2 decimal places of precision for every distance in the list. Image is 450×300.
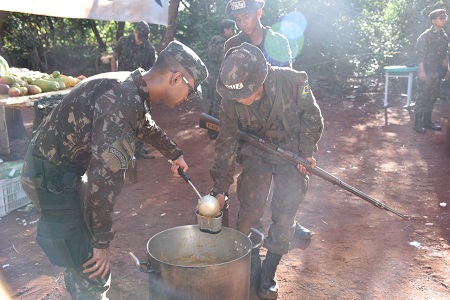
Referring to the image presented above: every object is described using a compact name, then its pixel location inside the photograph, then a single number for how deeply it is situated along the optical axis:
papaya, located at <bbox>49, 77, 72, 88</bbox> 7.34
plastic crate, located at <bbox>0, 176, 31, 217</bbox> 5.35
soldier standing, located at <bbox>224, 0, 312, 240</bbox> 4.60
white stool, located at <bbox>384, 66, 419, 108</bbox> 10.84
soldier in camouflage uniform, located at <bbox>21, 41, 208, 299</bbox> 2.45
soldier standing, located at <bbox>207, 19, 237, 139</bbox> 7.88
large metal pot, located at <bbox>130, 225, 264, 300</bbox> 2.57
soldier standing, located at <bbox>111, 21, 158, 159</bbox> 7.38
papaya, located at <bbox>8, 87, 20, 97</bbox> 6.36
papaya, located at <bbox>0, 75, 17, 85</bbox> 6.71
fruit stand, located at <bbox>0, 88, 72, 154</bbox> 5.98
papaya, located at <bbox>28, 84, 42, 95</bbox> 6.69
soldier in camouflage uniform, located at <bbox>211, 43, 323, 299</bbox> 3.61
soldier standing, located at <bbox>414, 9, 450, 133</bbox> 8.73
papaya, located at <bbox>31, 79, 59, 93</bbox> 6.89
